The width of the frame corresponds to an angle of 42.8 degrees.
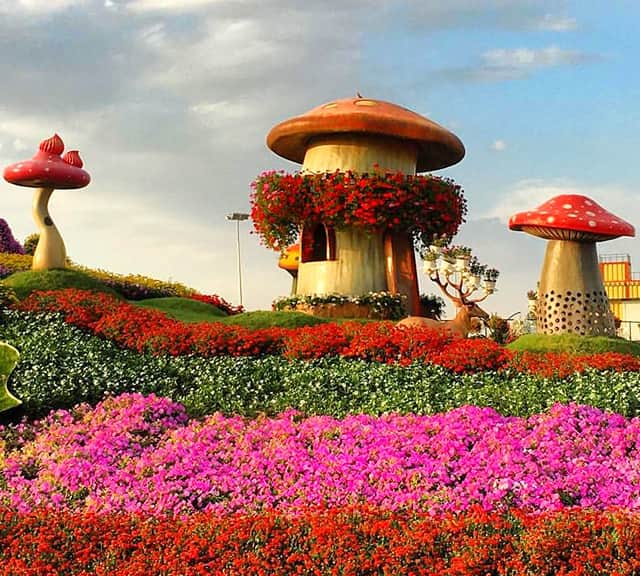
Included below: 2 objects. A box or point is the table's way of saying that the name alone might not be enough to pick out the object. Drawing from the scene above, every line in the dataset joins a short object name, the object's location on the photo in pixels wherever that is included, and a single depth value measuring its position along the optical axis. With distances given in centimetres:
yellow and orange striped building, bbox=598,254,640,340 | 4203
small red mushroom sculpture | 1504
